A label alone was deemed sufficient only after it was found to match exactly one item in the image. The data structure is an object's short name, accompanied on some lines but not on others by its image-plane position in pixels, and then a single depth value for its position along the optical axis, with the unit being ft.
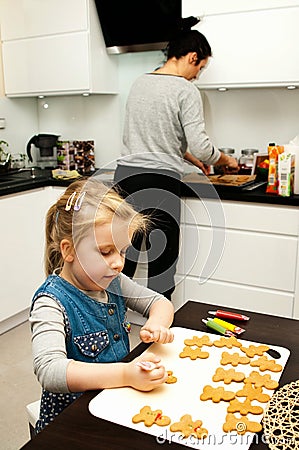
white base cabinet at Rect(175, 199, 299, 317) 7.20
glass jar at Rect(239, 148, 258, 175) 8.37
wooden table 2.30
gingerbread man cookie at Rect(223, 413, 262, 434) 2.40
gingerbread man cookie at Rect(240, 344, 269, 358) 3.16
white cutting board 2.36
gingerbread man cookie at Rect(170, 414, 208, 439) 2.38
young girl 2.84
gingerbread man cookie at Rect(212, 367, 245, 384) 2.86
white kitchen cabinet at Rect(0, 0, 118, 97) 8.57
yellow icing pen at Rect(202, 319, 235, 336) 3.47
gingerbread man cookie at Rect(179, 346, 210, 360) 3.13
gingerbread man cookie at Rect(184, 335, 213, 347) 3.29
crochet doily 2.33
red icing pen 3.70
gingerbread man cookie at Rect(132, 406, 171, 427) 2.45
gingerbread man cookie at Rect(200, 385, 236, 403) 2.66
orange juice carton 7.33
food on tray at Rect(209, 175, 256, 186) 7.67
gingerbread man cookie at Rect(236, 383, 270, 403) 2.66
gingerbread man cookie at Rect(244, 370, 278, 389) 2.79
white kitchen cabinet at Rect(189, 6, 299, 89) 7.15
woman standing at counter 7.00
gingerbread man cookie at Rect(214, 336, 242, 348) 3.28
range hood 7.95
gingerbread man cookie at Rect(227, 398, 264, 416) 2.54
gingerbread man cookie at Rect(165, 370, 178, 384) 2.85
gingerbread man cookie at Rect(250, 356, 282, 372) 2.98
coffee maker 9.95
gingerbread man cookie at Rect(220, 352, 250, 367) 3.05
